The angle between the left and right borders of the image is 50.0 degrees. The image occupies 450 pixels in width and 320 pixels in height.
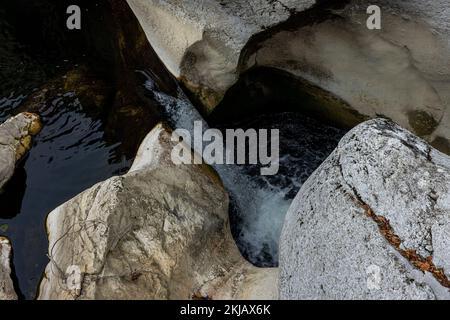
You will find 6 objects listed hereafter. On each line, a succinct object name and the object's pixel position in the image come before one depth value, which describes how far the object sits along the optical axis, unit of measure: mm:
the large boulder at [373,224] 3232
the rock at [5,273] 4496
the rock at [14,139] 5645
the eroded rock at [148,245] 3998
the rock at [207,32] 5320
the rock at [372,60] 5328
